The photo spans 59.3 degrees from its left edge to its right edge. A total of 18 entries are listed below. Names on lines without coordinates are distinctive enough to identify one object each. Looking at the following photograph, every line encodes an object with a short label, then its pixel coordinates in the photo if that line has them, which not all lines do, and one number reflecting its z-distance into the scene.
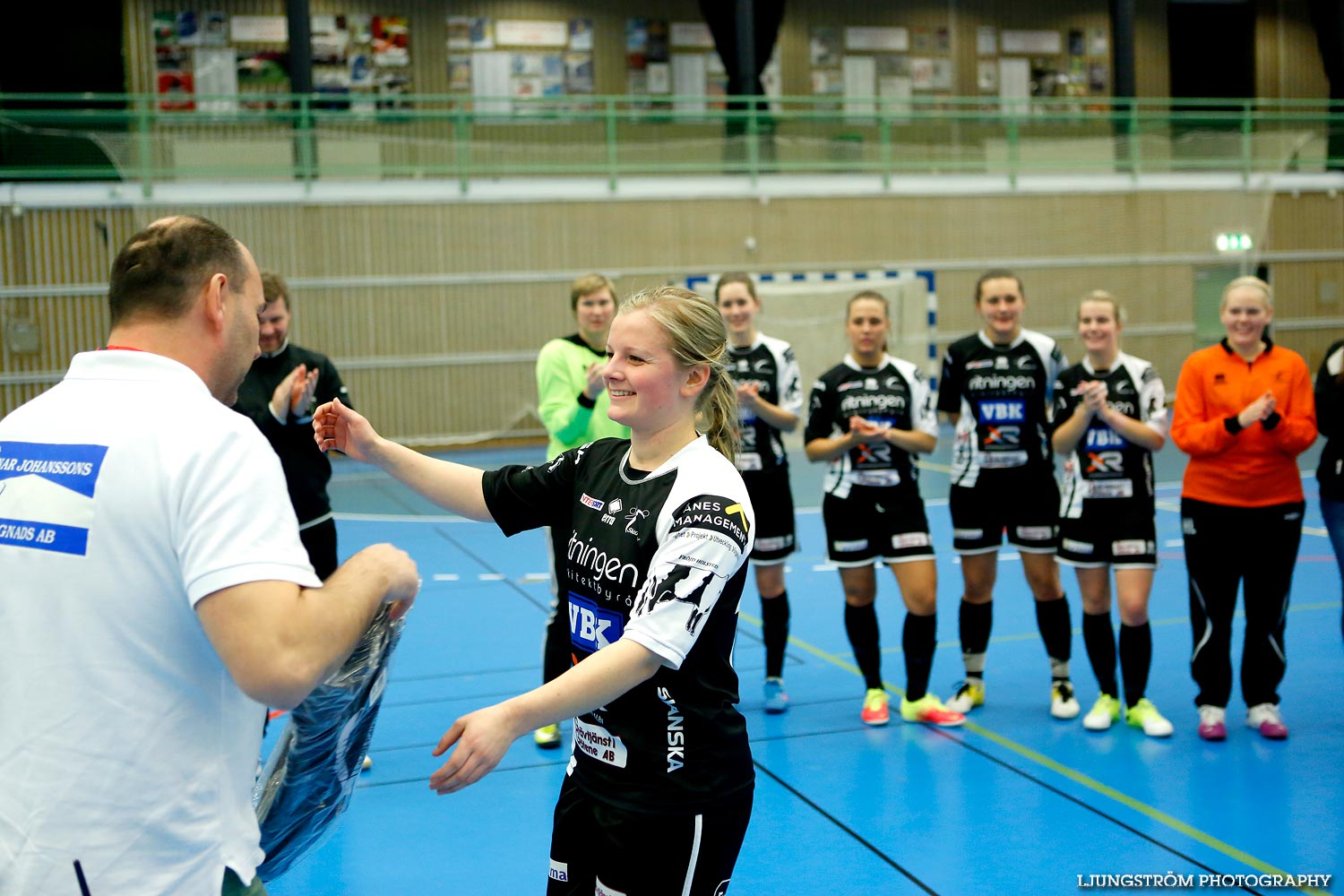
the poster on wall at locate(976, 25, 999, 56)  23.67
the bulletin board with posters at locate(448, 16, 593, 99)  21.28
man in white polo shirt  1.62
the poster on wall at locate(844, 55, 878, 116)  23.19
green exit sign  20.77
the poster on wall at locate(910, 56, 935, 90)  23.44
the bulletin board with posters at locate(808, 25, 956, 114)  23.12
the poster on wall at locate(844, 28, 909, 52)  23.16
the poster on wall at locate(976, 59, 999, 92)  23.78
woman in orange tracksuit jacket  5.06
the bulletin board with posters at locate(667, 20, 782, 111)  22.44
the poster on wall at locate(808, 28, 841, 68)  23.06
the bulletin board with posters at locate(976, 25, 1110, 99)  23.80
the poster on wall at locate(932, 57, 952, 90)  23.55
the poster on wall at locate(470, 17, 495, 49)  21.28
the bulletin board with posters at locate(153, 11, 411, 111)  19.77
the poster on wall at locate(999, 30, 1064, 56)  23.89
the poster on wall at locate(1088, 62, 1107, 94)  24.45
